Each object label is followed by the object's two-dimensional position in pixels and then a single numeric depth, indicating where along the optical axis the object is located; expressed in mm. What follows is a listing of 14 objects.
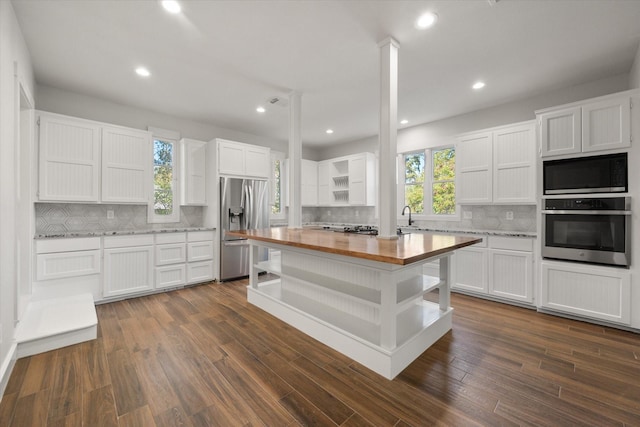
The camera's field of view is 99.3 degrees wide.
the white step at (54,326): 2256
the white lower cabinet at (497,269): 3350
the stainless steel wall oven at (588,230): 2695
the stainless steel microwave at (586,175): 2715
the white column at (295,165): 3543
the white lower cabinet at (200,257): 4223
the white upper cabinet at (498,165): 3535
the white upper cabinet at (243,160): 4514
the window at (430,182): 4621
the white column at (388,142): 2420
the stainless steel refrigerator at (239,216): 4461
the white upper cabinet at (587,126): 2688
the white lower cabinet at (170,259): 3920
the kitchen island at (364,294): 1930
